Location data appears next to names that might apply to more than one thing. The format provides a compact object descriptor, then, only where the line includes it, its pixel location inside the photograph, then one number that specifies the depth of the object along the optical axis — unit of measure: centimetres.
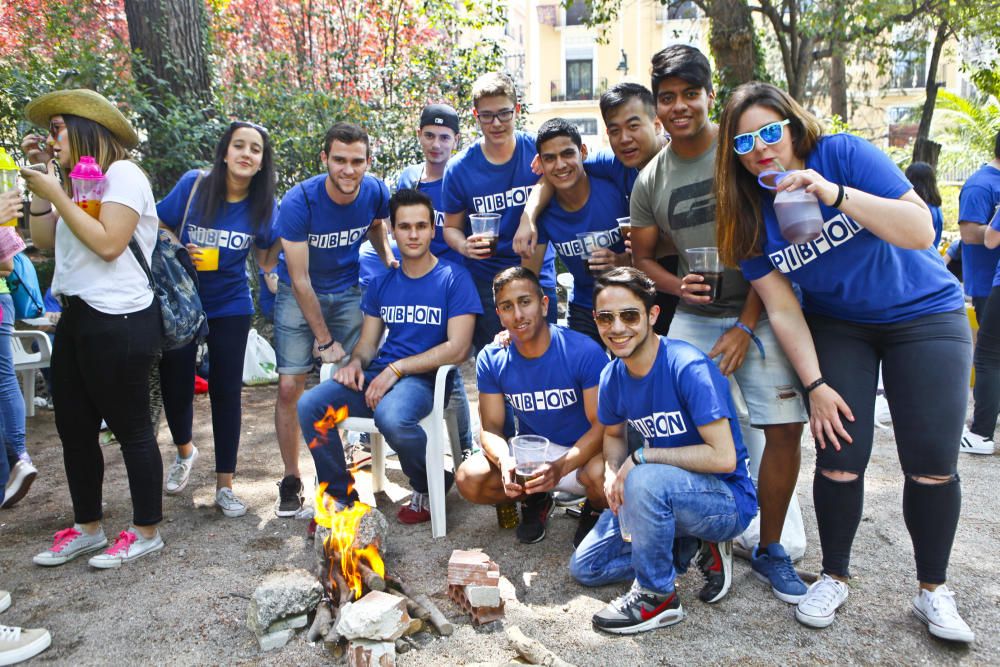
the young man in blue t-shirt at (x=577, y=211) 365
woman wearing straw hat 317
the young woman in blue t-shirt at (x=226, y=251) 394
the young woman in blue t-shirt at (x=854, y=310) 254
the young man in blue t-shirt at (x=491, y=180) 401
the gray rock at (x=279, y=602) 285
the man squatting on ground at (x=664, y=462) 286
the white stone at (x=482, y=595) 293
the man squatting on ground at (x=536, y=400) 348
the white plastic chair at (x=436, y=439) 384
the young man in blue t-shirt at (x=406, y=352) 385
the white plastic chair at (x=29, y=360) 572
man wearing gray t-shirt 306
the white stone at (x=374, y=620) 270
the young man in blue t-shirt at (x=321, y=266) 405
